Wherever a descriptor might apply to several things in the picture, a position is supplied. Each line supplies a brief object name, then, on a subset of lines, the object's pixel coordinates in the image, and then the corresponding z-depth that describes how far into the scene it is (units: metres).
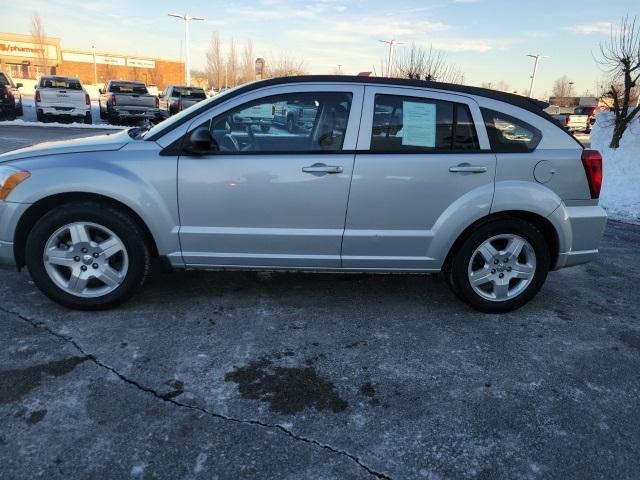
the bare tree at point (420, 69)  26.41
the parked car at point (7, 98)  18.50
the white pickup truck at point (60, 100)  18.83
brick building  65.00
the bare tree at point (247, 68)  51.00
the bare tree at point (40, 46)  56.50
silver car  3.55
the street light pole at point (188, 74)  36.78
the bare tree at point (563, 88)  71.81
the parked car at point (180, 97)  21.52
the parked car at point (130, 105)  19.91
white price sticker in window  3.68
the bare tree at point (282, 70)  37.50
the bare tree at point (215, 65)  51.92
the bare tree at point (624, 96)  12.04
